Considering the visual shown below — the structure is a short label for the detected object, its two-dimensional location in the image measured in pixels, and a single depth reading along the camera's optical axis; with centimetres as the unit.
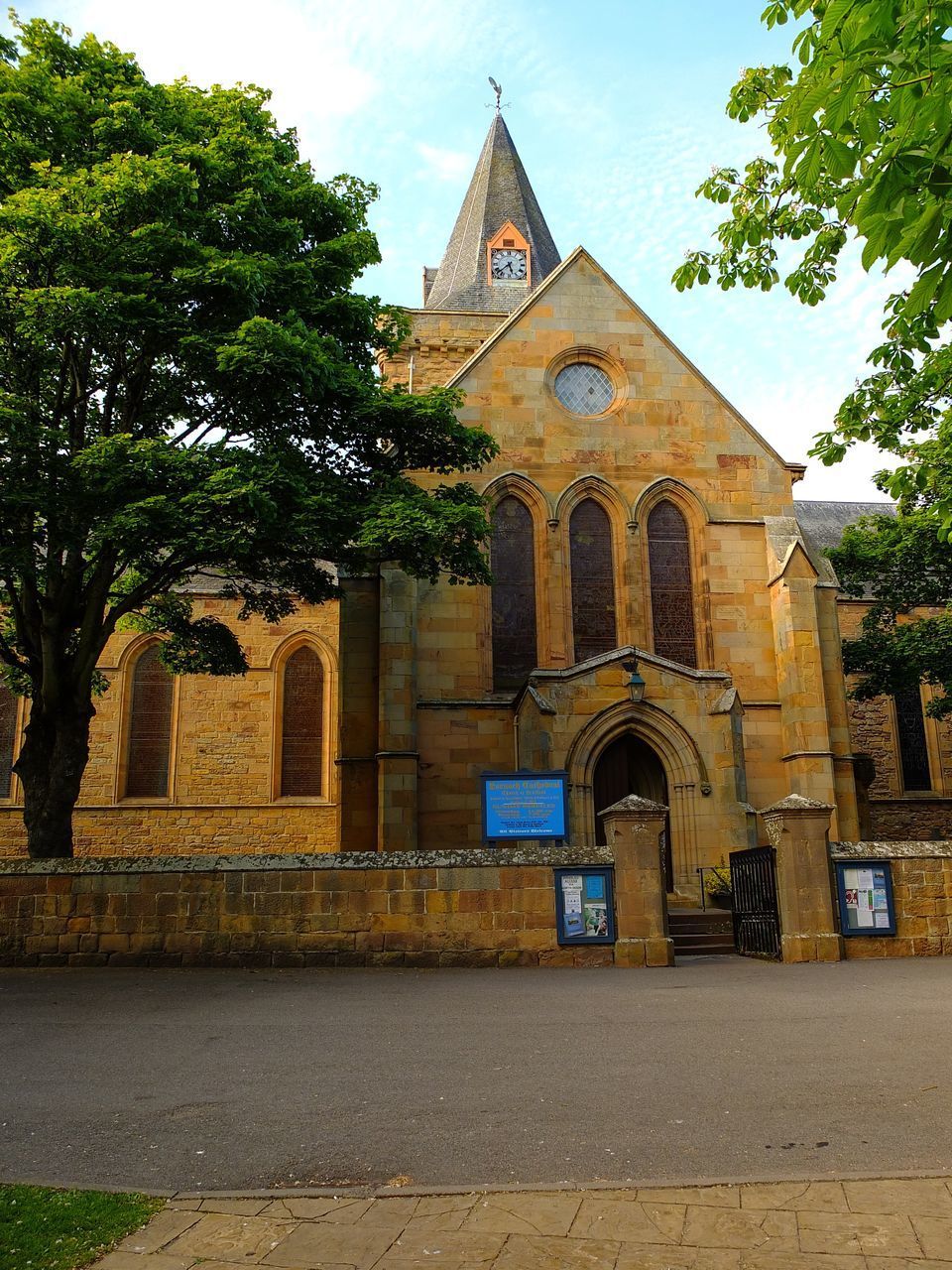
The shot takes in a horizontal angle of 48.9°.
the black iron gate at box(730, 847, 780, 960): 1377
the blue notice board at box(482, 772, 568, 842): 1509
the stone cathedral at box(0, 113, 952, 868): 1923
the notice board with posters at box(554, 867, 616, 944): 1290
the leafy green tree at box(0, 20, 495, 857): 1327
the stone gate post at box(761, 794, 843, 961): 1327
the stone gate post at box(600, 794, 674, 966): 1298
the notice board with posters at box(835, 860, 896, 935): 1348
